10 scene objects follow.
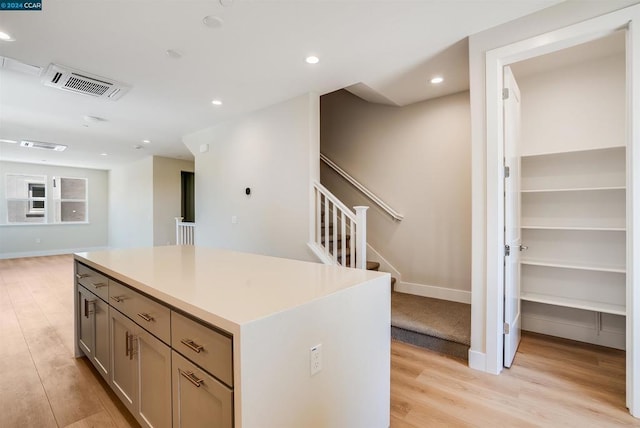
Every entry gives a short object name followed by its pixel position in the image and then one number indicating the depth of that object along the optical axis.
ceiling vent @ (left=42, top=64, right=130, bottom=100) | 2.85
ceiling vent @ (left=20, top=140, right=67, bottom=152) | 5.64
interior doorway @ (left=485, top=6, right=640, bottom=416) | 1.76
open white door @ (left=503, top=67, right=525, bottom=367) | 2.29
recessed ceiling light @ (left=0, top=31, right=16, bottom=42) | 2.26
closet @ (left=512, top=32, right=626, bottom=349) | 2.56
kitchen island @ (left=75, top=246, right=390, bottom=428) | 0.98
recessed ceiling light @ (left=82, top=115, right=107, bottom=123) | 4.25
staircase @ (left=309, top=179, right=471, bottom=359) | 2.61
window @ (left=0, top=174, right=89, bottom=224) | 8.08
